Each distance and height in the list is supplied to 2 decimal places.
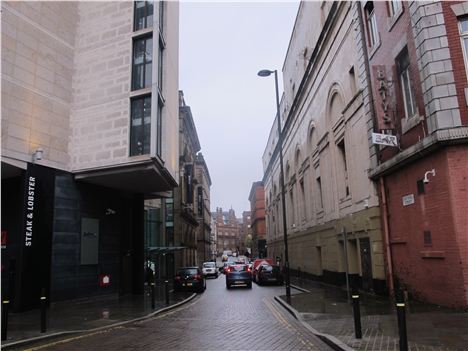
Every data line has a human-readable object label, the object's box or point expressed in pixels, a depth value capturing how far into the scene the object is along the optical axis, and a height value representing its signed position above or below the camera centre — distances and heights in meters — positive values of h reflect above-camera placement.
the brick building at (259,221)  84.66 +8.08
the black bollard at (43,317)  10.63 -1.23
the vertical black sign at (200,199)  71.94 +10.51
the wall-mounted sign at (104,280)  21.02 -0.72
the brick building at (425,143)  11.67 +3.23
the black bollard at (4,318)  9.56 -1.11
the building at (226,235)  178.19 +10.67
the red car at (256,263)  34.00 -0.35
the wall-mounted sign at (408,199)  14.26 +1.82
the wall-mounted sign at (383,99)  15.38 +5.59
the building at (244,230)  166.14 +12.22
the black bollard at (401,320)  6.46 -1.00
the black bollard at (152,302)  15.69 -1.42
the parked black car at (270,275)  29.70 -1.14
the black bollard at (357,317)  8.64 -1.23
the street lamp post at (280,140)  18.29 +5.12
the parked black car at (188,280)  24.53 -1.07
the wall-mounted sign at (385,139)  14.67 +3.93
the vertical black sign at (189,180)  50.75 +9.70
